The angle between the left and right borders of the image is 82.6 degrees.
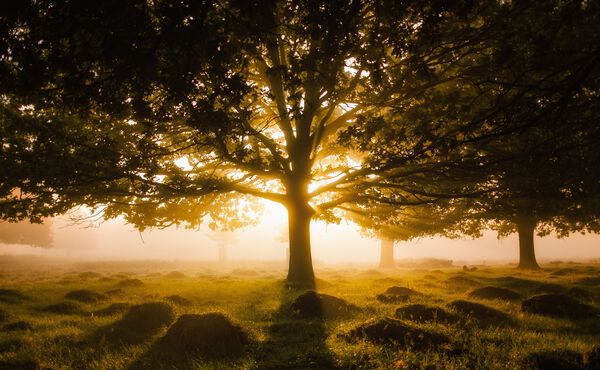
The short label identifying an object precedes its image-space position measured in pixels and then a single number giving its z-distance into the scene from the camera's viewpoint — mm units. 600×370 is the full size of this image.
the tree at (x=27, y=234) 67438
